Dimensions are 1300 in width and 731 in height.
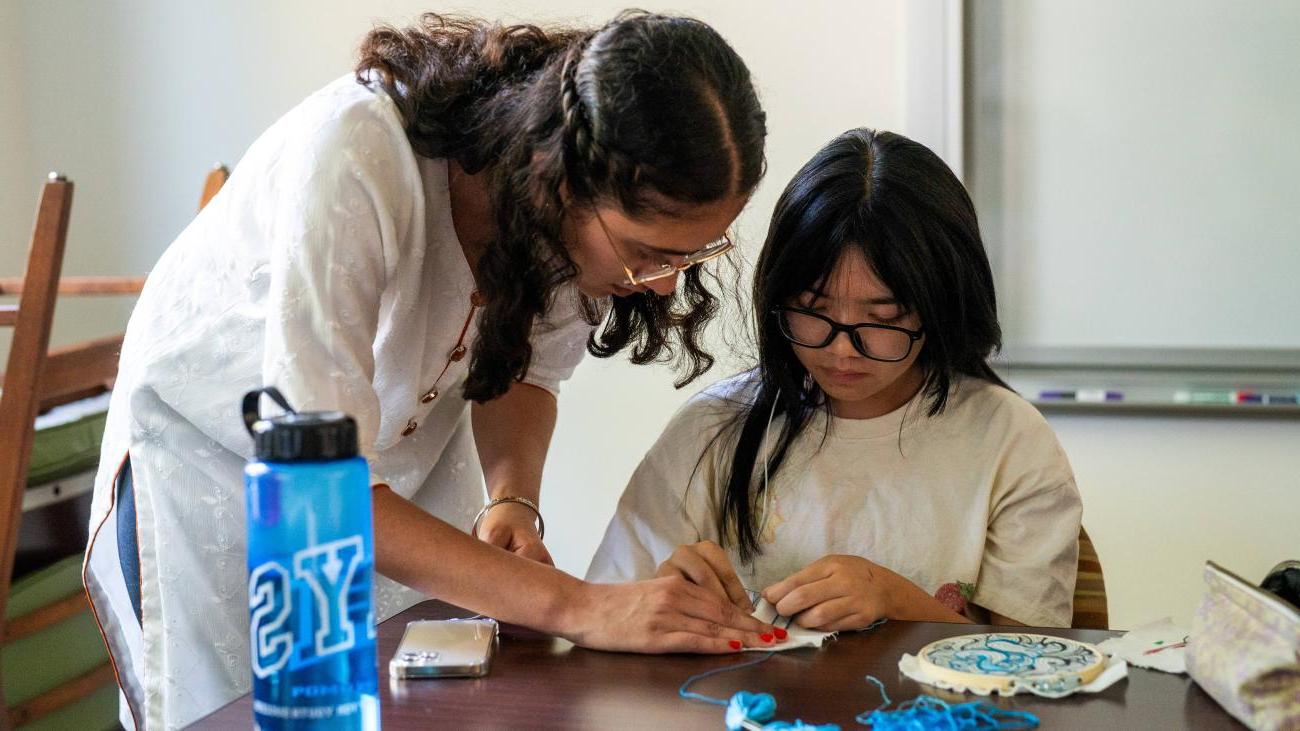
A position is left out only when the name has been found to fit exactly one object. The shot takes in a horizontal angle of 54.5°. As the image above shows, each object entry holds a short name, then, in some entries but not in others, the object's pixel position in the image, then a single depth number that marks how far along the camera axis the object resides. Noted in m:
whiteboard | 1.94
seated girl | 1.32
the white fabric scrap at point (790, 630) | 1.01
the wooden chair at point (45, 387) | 1.80
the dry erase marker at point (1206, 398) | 1.99
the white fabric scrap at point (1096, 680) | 0.89
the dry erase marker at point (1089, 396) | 2.06
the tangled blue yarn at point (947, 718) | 0.81
